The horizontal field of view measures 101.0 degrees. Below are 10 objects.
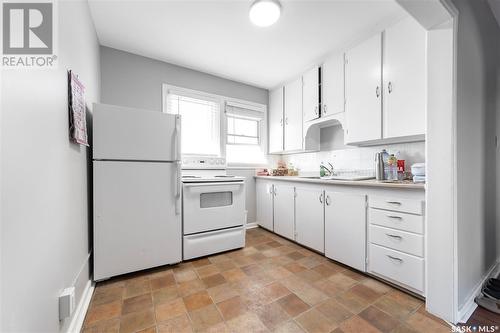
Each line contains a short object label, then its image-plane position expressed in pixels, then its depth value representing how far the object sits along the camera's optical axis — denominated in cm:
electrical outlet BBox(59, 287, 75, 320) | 106
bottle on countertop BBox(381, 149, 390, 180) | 211
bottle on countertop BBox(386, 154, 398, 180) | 209
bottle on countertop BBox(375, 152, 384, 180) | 211
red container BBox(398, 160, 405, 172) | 210
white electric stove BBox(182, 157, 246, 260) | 225
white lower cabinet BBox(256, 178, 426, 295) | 158
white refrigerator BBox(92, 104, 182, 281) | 183
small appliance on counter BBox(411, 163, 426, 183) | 169
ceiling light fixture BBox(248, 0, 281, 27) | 171
